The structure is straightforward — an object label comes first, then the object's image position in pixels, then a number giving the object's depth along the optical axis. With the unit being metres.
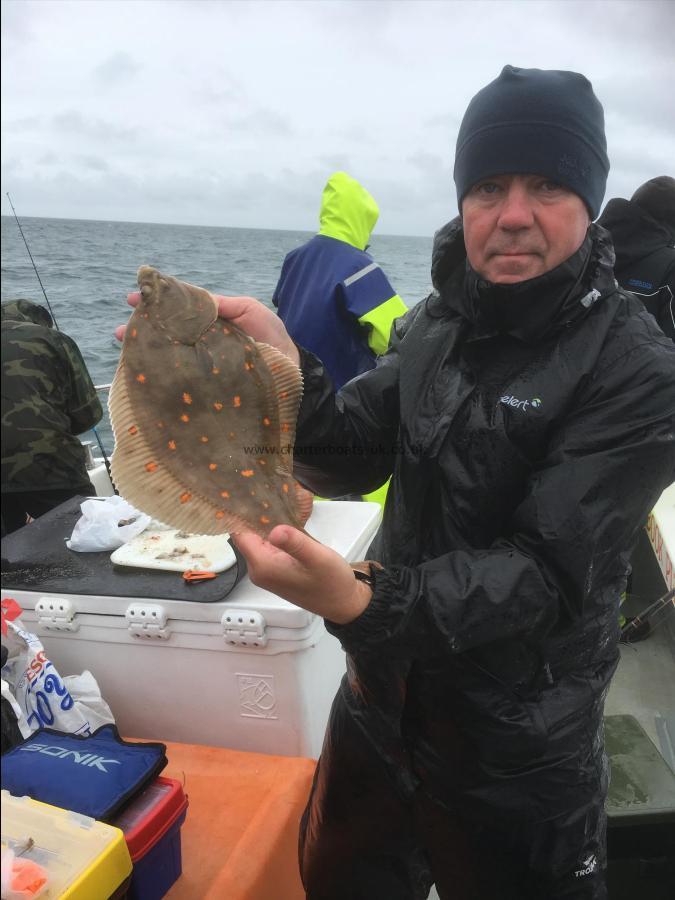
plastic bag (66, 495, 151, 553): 3.07
